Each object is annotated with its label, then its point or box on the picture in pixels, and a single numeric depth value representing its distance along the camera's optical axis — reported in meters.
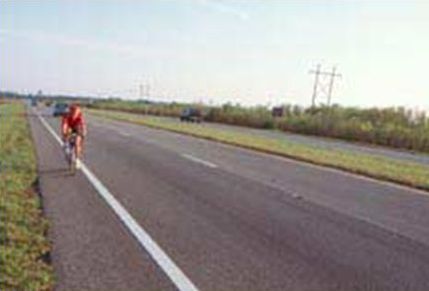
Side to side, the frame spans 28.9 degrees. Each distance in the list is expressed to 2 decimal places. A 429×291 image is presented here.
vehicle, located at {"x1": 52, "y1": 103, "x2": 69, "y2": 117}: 64.07
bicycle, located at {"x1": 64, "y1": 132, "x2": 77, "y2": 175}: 19.11
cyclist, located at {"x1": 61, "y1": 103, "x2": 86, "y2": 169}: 19.21
